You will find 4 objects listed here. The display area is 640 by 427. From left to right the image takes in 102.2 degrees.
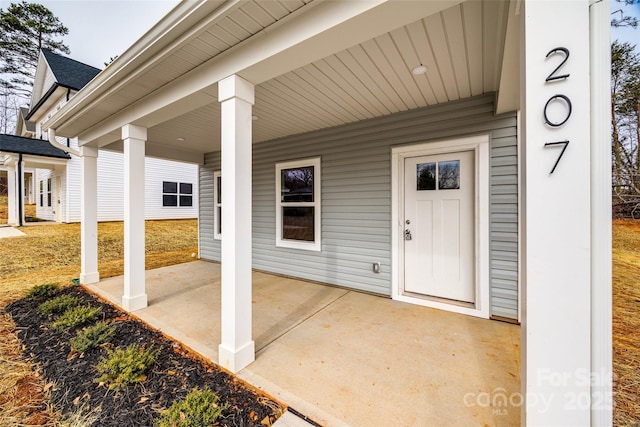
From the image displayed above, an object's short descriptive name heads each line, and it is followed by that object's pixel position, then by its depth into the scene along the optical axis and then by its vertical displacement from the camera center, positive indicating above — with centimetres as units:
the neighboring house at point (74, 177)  937 +147
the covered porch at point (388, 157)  107 +48
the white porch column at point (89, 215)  431 -5
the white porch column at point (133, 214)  324 -3
